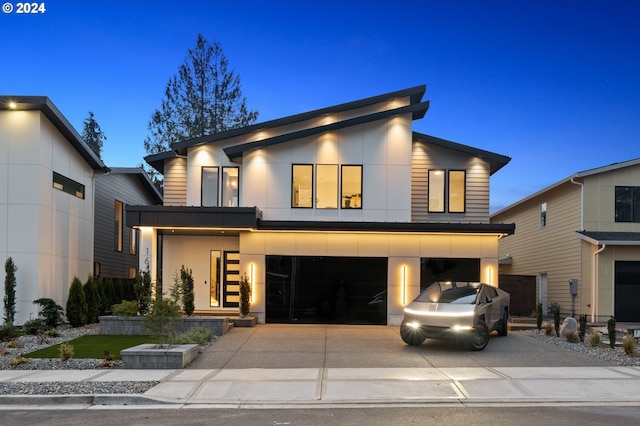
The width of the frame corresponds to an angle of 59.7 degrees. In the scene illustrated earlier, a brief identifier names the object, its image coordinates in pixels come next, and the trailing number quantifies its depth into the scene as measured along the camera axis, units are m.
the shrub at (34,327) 16.41
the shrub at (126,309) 16.89
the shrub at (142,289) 17.30
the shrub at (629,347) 12.92
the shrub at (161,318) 12.48
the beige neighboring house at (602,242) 21.44
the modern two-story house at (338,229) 18.89
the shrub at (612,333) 13.85
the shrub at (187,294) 17.36
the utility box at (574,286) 21.89
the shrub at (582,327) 15.02
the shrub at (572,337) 15.16
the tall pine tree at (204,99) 39.03
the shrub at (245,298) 18.09
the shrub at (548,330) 16.81
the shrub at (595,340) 14.39
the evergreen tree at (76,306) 18.75
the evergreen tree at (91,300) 19.53
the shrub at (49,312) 17.17
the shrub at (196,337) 13.56
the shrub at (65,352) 12.30
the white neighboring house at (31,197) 17.66
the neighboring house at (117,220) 23.83
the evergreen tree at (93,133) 54.75
